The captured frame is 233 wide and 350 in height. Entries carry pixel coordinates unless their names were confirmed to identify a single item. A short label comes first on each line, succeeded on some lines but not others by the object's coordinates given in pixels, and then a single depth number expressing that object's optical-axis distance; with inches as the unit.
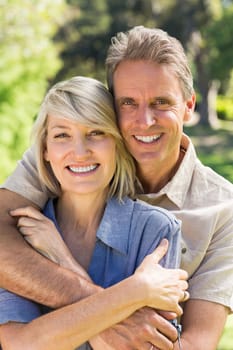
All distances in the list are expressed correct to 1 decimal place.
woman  77.4
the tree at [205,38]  733.9
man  85.9
